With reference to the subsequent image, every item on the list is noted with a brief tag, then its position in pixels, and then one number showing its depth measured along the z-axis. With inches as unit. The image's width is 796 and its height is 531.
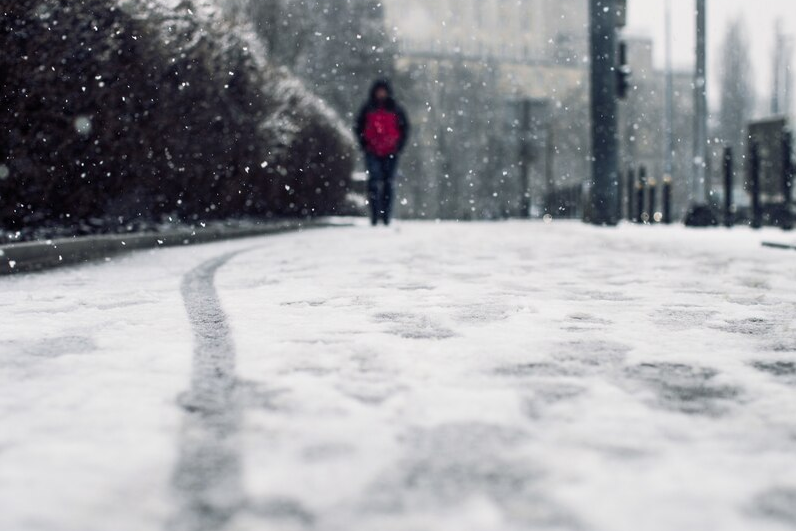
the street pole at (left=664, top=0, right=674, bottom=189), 1565.0
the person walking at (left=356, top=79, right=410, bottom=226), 568.7
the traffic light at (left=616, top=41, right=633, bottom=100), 675.4
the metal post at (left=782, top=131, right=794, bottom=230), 485.1
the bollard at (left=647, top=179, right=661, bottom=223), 690.2
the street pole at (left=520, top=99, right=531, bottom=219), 981.2
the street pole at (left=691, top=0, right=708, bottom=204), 644.1
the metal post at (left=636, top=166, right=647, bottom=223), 716.7
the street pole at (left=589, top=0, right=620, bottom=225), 689.6
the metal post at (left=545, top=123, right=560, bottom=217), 1150.2
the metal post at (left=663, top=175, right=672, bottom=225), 684.1
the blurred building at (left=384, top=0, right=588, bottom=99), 3474.4
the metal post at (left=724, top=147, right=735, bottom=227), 559.5
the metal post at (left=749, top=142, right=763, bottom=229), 507.8
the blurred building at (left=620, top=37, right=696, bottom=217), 2595.5
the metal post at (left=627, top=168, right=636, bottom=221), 735.7
